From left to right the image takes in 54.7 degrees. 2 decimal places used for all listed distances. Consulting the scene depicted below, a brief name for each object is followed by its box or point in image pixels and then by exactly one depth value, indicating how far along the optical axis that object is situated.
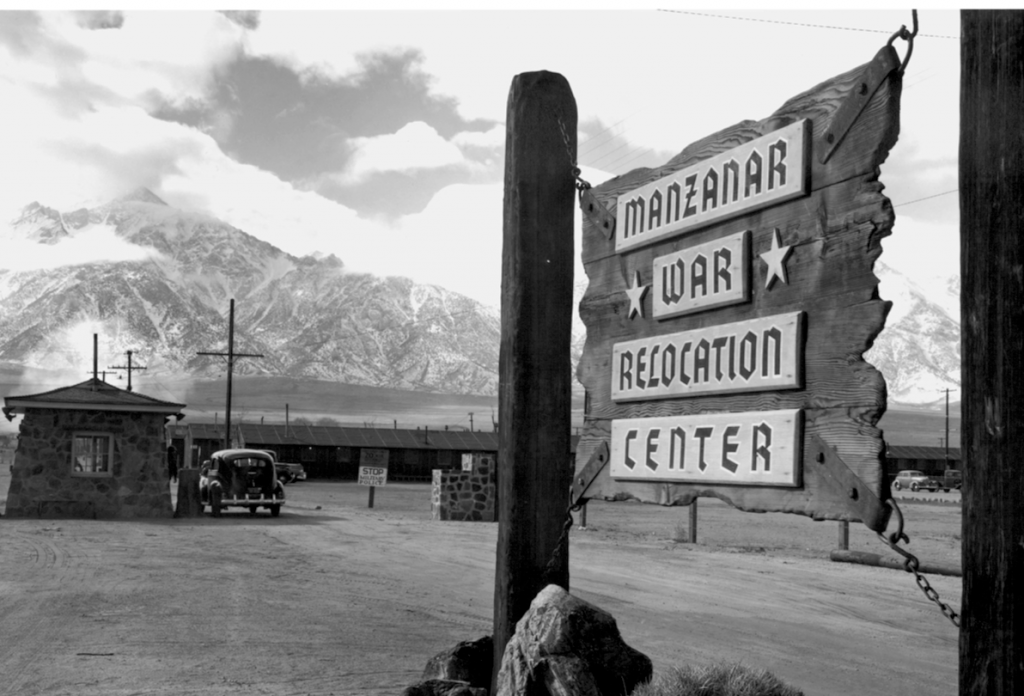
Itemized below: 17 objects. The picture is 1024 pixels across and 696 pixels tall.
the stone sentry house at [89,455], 22.70
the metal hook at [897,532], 2.74
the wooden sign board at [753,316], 3.01
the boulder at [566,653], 3.79
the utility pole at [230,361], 36.78
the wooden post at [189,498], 24.44
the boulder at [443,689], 4.35
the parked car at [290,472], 54.03
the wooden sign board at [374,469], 29.14
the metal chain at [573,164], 4.50
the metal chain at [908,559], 2.74
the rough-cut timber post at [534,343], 4.29
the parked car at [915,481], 61.41
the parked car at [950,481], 65.12
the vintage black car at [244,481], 25.92
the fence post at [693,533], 19.58
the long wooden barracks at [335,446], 65.00
